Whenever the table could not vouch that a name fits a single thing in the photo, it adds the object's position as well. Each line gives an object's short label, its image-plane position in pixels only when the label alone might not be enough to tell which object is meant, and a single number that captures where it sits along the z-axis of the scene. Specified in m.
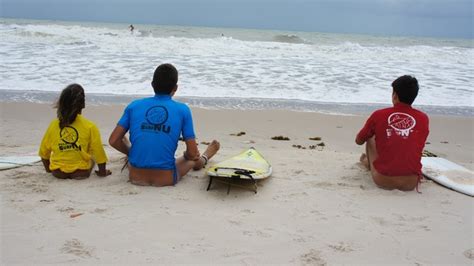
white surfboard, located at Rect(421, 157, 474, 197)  4.39
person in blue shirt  3.96
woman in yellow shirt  4.05
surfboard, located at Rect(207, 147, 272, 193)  3.95
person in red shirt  4.14
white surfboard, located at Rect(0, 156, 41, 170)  4.59
